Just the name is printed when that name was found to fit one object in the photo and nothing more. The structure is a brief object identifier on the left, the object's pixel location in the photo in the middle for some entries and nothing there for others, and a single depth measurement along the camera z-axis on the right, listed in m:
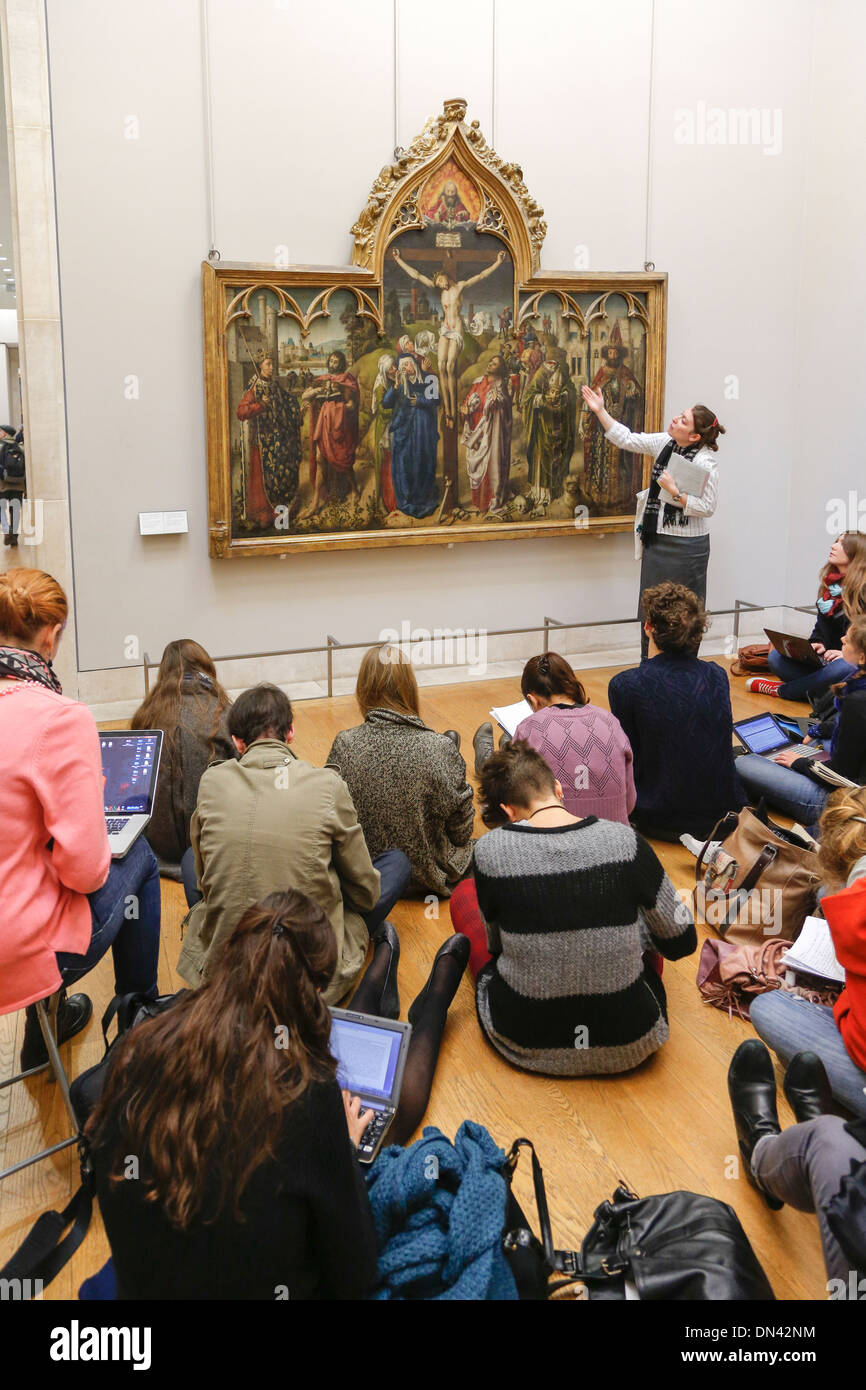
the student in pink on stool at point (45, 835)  3.55
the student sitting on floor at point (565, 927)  4.14
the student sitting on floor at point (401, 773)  5.56
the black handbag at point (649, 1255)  3.13
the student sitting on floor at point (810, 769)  6.05
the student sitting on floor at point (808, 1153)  3.06
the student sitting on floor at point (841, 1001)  3.61
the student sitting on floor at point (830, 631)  8.38
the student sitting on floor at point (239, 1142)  2.42
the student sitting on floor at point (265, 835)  4.48
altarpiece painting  9.32
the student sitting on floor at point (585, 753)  5.55
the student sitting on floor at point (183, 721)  5.93
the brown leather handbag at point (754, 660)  10.55
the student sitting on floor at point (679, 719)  6.41
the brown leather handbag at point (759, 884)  5.38
